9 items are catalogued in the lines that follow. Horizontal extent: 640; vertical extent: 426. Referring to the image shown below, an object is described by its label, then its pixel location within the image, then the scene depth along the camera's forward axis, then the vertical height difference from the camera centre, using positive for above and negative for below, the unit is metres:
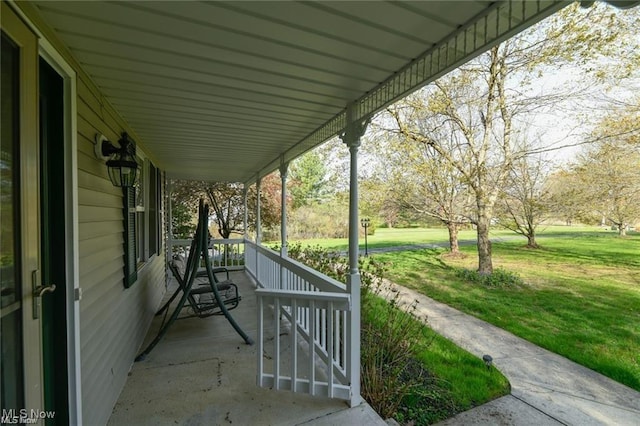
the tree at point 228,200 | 10.04 +0.44
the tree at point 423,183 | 8.19 +0.82
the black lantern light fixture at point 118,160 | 2.19 +0.42
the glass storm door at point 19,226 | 1.10 -0.05
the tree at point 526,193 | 8.11 +0.47
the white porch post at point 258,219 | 6.32 -0.16
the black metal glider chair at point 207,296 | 3.41 -1.06
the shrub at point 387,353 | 2.63 -1.47
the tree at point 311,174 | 19.75 +2.59
